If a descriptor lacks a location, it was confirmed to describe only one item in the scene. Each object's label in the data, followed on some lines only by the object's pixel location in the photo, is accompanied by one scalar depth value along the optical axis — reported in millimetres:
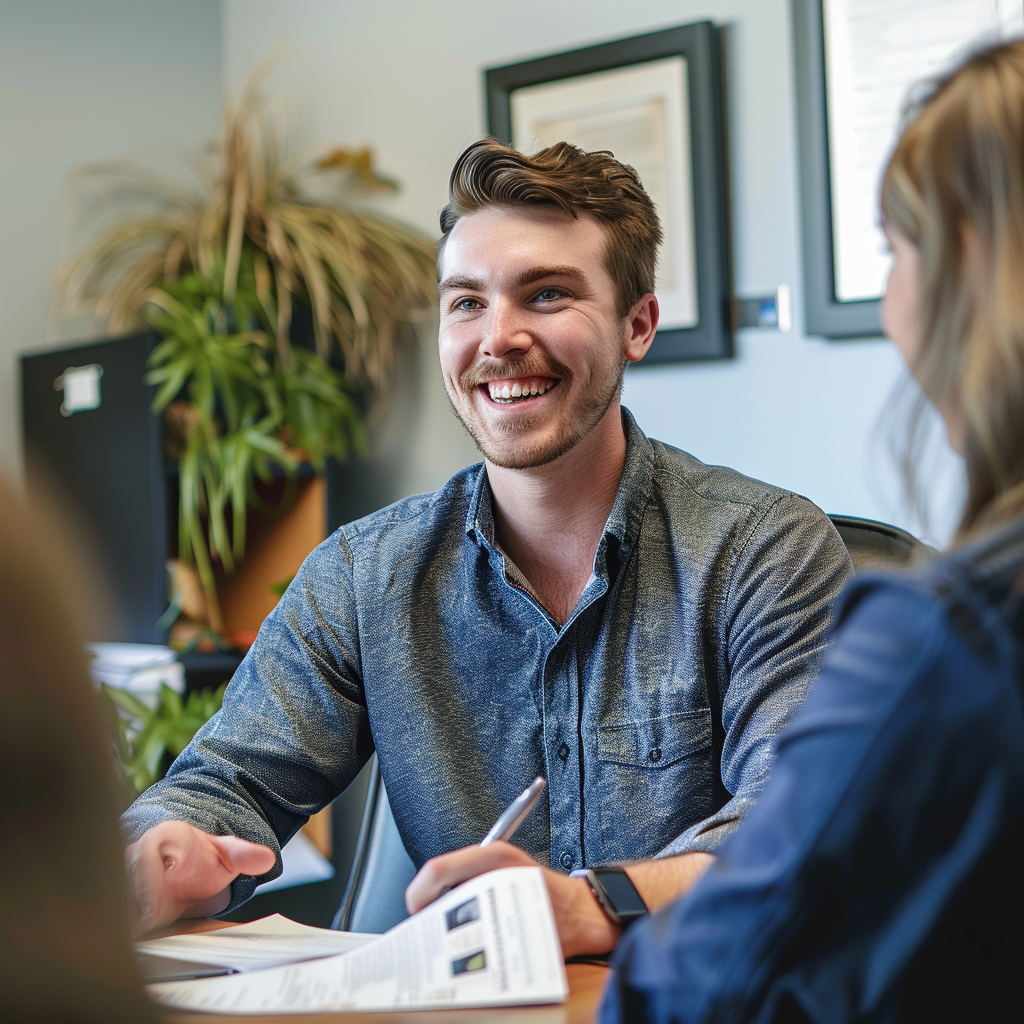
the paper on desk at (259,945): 785
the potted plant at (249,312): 2268
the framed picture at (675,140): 2105
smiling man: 1174
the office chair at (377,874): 1276
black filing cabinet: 2268
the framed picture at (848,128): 1884
